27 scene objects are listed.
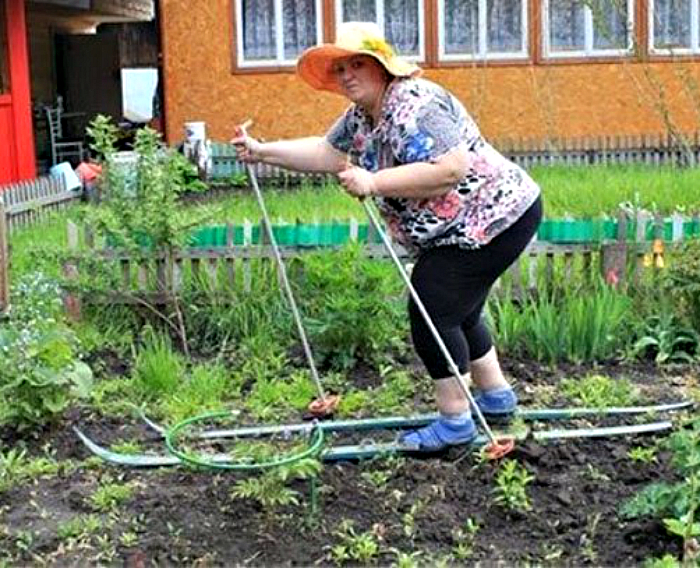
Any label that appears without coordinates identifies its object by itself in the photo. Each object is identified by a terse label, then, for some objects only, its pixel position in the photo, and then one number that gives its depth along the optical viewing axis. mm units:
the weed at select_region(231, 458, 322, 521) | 4043
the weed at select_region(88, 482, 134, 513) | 4332
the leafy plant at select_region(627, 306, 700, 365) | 6230
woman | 4410
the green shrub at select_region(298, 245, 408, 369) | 6074
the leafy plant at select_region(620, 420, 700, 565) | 3574
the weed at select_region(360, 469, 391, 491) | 4434
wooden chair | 18872
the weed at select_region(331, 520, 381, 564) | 3852
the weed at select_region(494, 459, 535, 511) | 4199
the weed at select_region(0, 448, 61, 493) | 4656
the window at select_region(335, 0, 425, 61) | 16891
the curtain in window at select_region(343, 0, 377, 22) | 16891
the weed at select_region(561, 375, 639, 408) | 5473
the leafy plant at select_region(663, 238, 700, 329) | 6270
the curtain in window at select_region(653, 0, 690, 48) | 16953
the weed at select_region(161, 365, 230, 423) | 5527
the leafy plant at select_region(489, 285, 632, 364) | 6227
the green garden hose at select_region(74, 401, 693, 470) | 4672
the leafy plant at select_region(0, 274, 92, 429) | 5094
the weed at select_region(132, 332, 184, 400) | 5805
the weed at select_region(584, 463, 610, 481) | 4461
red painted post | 14984
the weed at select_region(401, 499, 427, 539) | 4027
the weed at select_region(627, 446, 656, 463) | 4598
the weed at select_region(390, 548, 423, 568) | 3760
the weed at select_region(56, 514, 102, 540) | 4078
